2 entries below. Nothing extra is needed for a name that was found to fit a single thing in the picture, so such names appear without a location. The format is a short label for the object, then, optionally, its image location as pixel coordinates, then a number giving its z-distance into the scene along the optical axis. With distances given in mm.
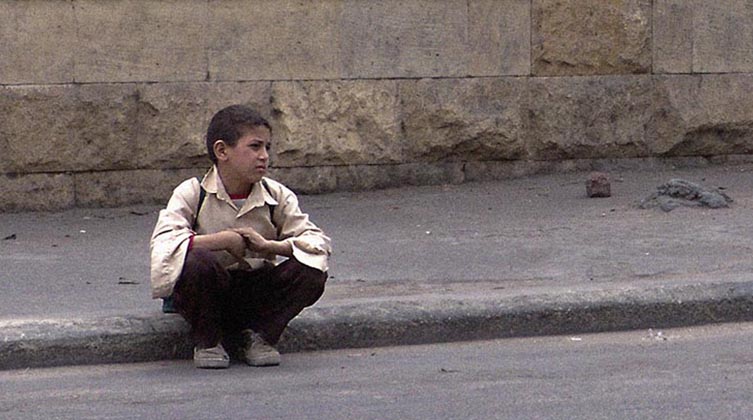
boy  10203
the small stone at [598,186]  16906
